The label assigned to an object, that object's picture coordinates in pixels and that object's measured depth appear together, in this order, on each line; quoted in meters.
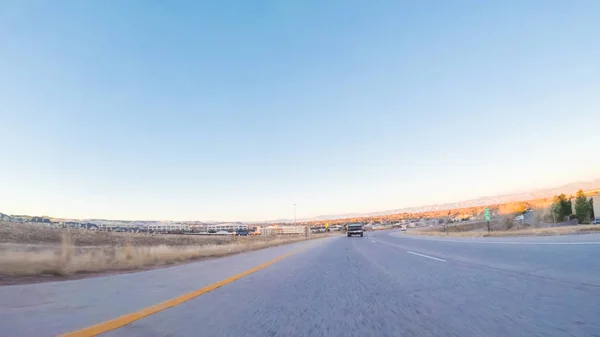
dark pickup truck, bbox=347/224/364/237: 61.26
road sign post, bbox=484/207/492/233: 33.75
